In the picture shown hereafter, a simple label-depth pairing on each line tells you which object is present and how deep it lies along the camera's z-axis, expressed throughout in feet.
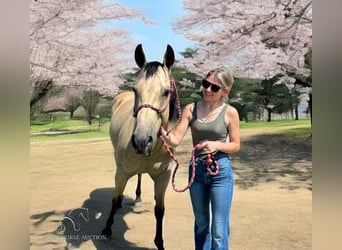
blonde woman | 6.93
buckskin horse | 6.91
